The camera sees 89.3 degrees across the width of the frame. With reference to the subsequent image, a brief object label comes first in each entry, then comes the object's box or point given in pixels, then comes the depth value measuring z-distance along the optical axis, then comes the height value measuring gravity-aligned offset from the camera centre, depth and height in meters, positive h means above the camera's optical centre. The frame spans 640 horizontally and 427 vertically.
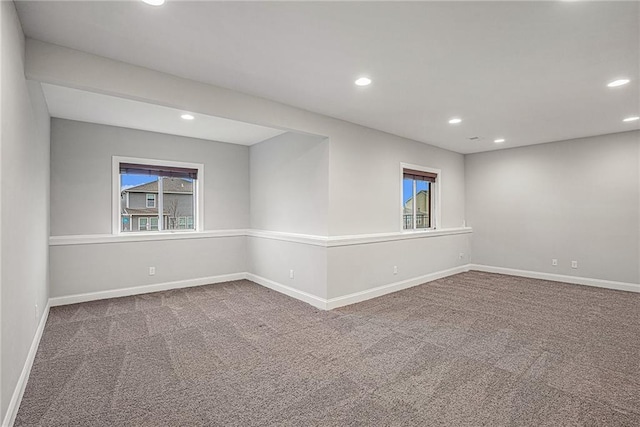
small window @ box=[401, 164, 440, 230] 5.79 +0.34
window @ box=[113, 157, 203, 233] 4.99 +0.37
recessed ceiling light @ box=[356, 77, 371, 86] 3.13 +1.33
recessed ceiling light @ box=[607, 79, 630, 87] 3.13 +1.29
